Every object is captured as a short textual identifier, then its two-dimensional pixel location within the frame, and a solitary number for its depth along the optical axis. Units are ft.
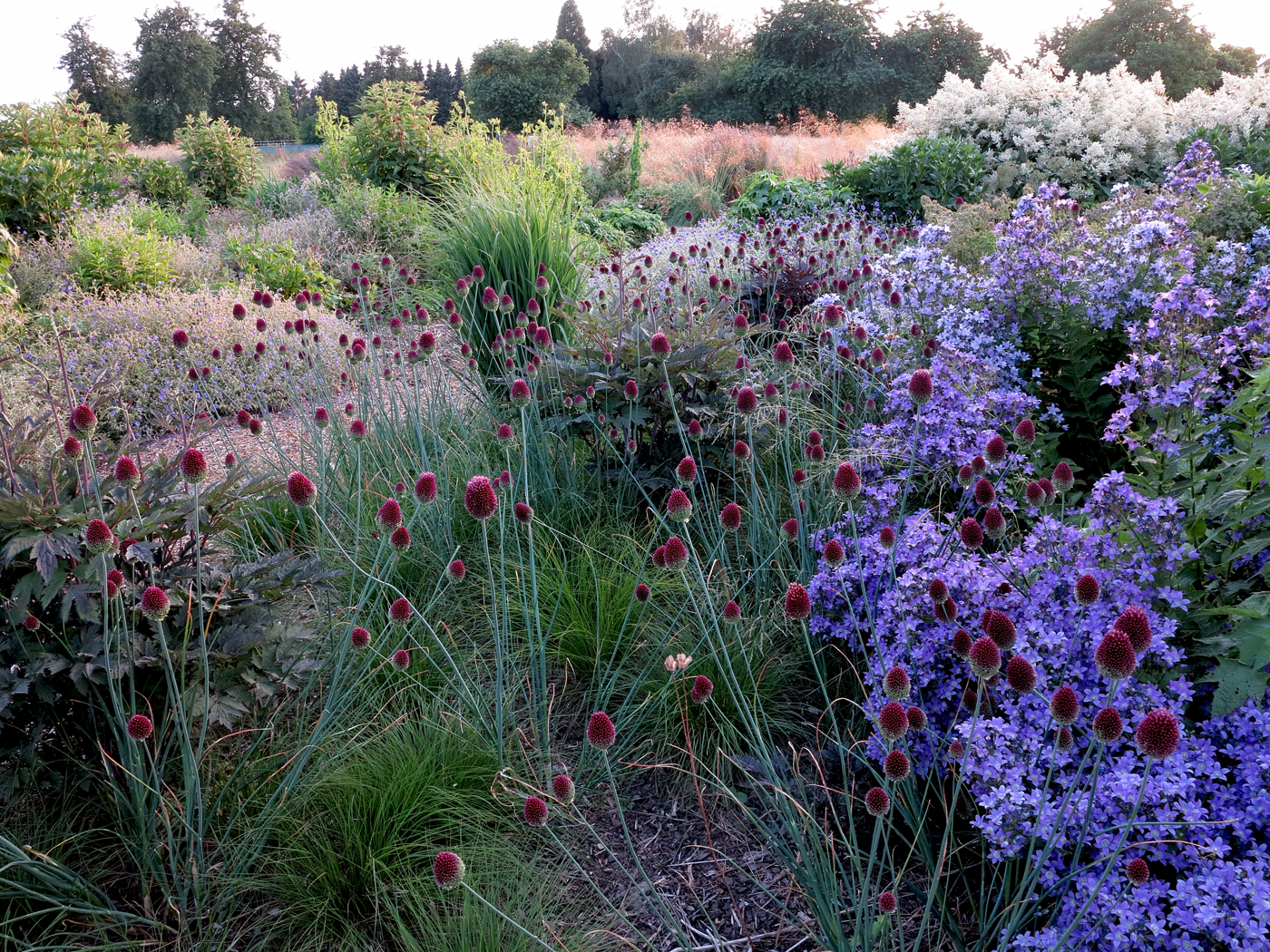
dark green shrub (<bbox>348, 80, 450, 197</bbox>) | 37.88
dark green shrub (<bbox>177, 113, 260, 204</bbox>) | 51.19
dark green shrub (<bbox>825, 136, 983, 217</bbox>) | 32.76
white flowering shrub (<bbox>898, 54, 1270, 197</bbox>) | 33.86
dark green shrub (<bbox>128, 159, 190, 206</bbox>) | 46.52
